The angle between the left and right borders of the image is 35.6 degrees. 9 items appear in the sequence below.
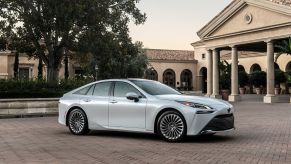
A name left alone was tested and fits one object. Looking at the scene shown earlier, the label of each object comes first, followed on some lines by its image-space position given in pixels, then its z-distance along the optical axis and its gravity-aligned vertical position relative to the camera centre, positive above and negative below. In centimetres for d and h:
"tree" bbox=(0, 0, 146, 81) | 2298 +367
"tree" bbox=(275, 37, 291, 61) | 3022 +272
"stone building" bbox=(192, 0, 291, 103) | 3086 +411
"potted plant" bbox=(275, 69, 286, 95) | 4534 +94
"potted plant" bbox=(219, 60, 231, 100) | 4266 +81
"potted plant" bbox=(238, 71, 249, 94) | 4959 +93
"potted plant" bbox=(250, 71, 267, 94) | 4747 +88
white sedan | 982 -52
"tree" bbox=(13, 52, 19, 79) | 5469 +284
